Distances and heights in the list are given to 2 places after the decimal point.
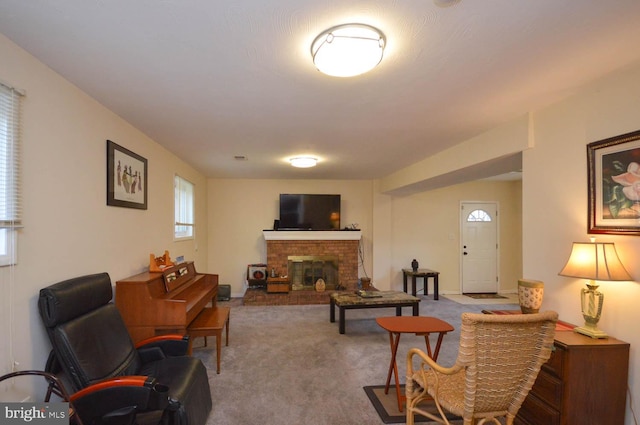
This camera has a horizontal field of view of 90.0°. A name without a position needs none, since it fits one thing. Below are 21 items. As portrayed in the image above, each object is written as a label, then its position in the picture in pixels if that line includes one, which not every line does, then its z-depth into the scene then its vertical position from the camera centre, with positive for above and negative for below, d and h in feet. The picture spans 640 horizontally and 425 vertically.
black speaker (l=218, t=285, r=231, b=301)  20.21 -4.85
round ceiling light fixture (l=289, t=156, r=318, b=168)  14.62 +2.54
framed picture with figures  9.01 +1.20
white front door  22.82 -2.19
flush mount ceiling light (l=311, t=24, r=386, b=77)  5.17 +2.82
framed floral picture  6.55 +0.69
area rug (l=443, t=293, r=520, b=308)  20.03 -5.38
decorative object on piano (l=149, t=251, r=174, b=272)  10.87 -1.65
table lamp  6.63 -1.16
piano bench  10.09 -3.58
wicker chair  5.14 -2.36
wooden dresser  6.35 -3.33
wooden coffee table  14.14 -3.88
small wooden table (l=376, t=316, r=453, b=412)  8.37 -3.01
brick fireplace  21.08 -2.31
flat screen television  21.33 +0.30
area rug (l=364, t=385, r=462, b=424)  7.79 -4.94
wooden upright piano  9.06 -2.68
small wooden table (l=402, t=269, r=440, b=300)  20.80 -4.03
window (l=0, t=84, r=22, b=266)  5.60 +0.77
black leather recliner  5.83 -3.18
